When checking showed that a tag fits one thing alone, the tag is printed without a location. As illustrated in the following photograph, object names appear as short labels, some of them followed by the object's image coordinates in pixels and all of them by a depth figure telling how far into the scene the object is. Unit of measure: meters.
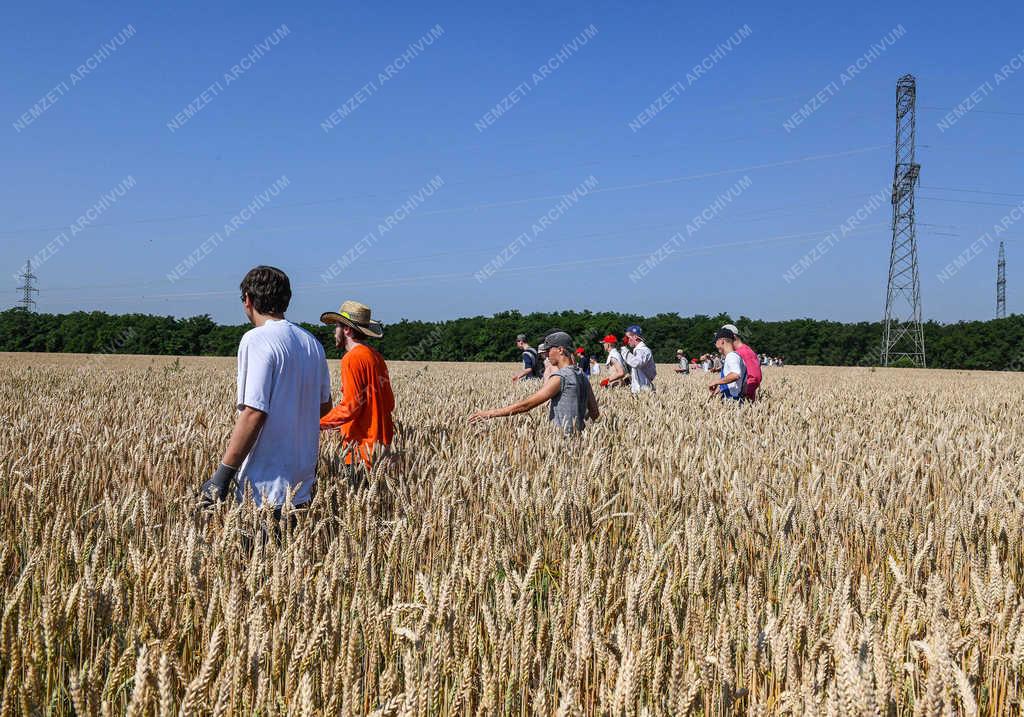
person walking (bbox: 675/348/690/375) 24.06
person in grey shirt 5.57
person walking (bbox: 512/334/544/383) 16.16
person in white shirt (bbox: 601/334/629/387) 10.97
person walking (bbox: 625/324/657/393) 10.59
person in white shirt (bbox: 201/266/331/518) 2.87
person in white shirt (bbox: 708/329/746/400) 8.26
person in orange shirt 4.20
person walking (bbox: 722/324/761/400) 8.70
